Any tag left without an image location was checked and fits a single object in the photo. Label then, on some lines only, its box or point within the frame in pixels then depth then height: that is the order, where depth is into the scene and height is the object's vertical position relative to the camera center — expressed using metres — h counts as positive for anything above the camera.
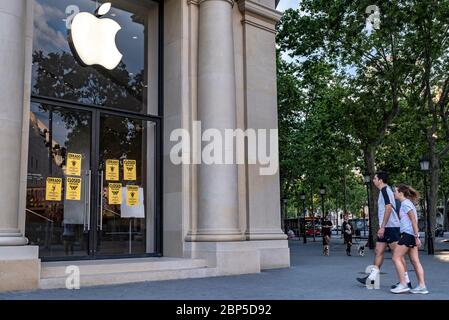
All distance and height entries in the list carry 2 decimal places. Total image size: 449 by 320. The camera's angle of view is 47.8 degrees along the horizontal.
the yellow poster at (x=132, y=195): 12.05 +0.36
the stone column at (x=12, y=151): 8.09 +1.00
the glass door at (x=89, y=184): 10.71 +0.61
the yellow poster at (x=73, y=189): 11.09 +0.49
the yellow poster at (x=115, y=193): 11.75 +0.41
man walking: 8.27 -0.25
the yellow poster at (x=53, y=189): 10.77 +0.48
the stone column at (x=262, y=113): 12.62 +2.49
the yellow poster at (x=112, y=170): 11.77 +0.95
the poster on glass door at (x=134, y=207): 11.95 +0.08
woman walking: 7.96 -0.60
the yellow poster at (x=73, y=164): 11.20 +1.04
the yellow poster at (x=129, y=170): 12.14 +0.98
